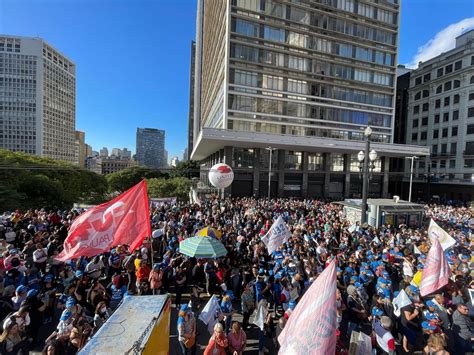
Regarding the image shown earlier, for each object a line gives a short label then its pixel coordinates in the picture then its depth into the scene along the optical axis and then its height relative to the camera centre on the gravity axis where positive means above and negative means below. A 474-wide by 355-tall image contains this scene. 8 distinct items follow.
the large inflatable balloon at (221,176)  15.51 -0.48
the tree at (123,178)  66.12 -3.78
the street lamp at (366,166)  15.23 +0.47
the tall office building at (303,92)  39.19 +13.69
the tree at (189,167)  87.56 -0.05
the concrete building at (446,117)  45.81 +11.97
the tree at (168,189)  48.12 -4.45
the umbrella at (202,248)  7.47 -2.46
